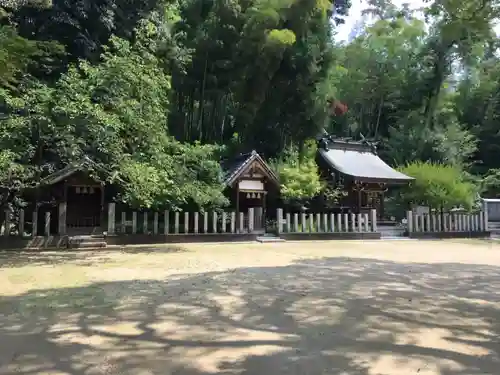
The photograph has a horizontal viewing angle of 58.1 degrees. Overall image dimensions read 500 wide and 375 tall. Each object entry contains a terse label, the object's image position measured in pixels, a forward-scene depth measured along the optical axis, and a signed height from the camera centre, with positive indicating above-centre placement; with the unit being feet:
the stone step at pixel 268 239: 48.08 -3.00
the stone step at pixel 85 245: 38.27 -2.85
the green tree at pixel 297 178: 54.54 +4.12
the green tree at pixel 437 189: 58.13 +2.98
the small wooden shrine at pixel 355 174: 61.05 +5.09
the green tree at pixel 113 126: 31.71 +6.27
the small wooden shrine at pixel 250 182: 51.13 +3.45
